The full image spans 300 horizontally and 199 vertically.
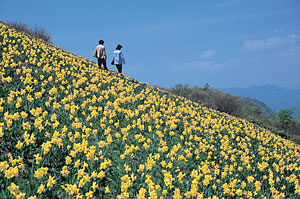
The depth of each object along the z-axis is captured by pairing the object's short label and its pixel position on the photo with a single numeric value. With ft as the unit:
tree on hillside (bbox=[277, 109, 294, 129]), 99.30
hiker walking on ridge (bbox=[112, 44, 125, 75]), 50.90
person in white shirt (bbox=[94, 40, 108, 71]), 50.29
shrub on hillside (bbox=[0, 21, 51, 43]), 91.85
